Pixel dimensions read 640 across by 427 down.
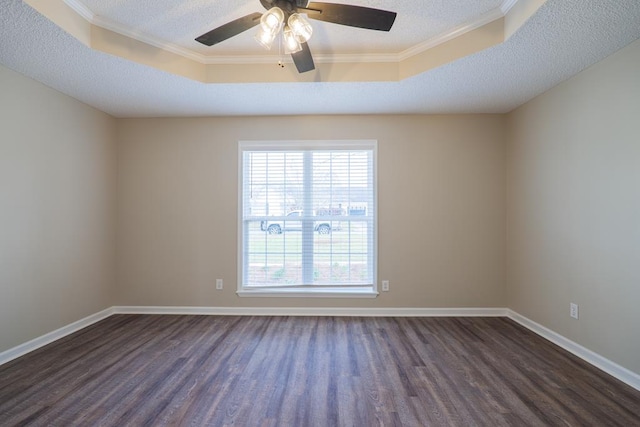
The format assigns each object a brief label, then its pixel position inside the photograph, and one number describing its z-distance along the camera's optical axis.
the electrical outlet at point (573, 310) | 2.65
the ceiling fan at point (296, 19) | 1.59
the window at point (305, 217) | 3.73
